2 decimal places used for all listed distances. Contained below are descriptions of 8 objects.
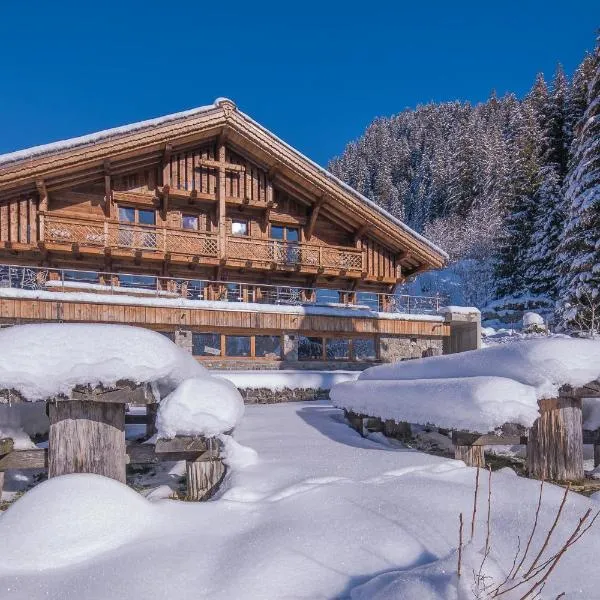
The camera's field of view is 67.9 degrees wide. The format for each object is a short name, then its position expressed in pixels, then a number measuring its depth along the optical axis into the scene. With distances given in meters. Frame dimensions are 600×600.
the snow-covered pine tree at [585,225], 15.58
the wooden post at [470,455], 5.33
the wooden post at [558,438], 5.46
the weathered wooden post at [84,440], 4.56
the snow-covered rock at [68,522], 3.24
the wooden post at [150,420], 7.05
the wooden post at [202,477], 4.84
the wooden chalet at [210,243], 13.71
